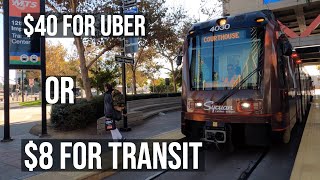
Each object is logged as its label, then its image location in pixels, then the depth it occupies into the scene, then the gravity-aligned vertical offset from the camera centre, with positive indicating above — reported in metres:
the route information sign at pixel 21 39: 6.55 +1.44
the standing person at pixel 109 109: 5.62 -0.54
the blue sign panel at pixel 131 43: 7.27 +1.45
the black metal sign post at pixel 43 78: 6.78 +0.29
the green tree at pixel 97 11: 9.75 +3.40
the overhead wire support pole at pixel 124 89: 7.49 -0.07
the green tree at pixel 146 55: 20.06 +3.11
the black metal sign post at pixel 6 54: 6.37 +0.97
